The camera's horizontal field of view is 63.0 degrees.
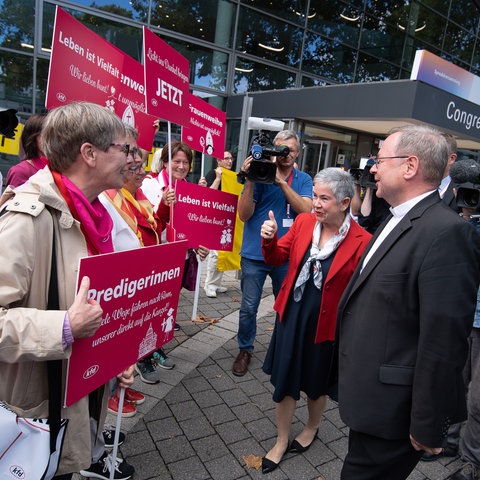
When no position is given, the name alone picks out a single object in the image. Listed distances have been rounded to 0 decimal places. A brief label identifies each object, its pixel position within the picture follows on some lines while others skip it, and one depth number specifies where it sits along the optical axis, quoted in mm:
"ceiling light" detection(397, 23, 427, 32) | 14606
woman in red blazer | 2443
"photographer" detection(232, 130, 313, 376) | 3557
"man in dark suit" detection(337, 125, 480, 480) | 1520
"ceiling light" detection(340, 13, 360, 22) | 13277
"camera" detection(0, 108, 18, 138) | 3309
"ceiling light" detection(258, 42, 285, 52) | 12266
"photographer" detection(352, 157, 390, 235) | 4223
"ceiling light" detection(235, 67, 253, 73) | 12059
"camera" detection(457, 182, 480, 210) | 2611
